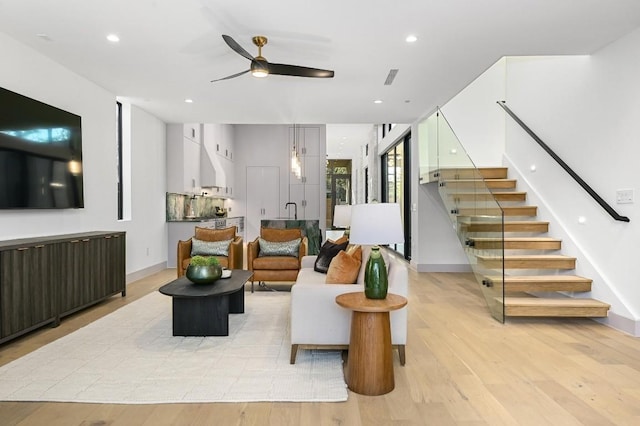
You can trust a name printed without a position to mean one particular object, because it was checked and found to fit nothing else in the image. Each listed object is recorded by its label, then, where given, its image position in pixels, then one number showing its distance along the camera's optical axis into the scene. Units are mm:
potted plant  3713
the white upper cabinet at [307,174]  10289
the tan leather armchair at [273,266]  5551
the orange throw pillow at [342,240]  4594
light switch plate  3807
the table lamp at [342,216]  4922
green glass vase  2670
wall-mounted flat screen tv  3645
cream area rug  2492
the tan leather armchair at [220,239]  5582
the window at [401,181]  8930
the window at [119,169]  6215
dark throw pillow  4453
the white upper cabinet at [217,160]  8656
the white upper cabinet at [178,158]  7629
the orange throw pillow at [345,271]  3250
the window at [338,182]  18722
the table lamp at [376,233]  2635
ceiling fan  3568
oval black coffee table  3609
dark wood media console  3322
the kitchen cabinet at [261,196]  10438
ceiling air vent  4723
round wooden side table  2514
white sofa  2947
